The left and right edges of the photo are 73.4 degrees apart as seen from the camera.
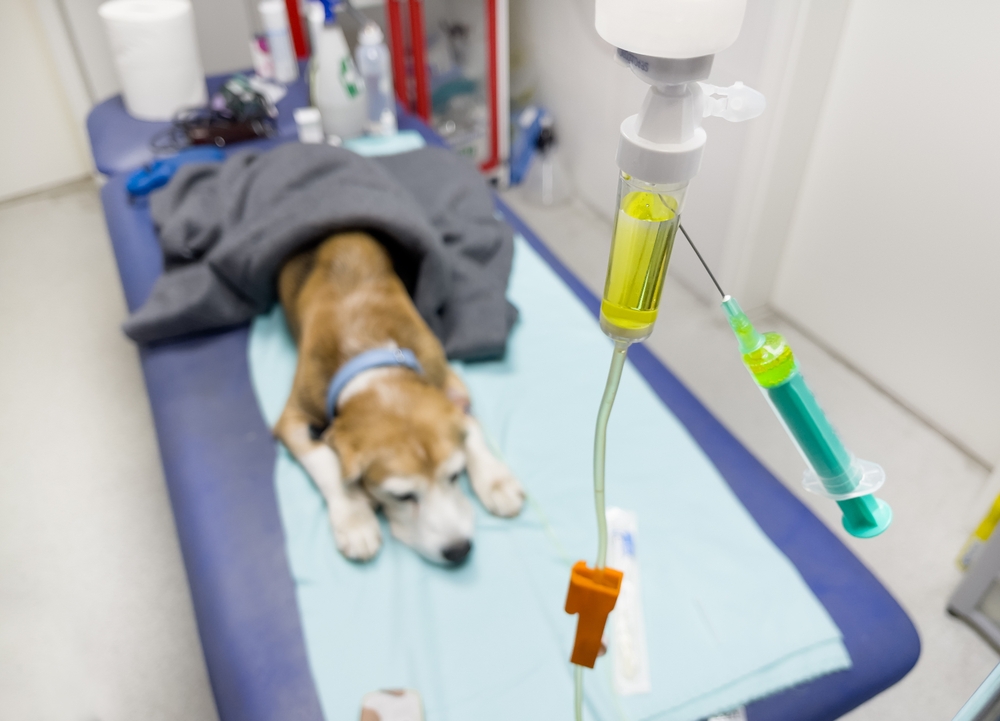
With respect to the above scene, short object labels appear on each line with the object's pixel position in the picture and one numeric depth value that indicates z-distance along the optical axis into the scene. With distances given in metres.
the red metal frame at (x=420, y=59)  2.19
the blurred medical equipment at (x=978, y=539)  1.23
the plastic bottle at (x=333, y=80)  1.88
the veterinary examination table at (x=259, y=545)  0.92
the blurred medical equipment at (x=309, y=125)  1.89
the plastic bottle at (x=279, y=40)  2.04
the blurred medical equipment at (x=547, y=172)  2.54
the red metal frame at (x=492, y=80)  2.29
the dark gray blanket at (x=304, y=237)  1.38
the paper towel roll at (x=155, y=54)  1.90
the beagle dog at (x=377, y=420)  1.01
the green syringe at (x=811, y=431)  0.44
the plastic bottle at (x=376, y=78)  1.99
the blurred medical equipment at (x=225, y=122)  1.92
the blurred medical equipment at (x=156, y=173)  1.73
